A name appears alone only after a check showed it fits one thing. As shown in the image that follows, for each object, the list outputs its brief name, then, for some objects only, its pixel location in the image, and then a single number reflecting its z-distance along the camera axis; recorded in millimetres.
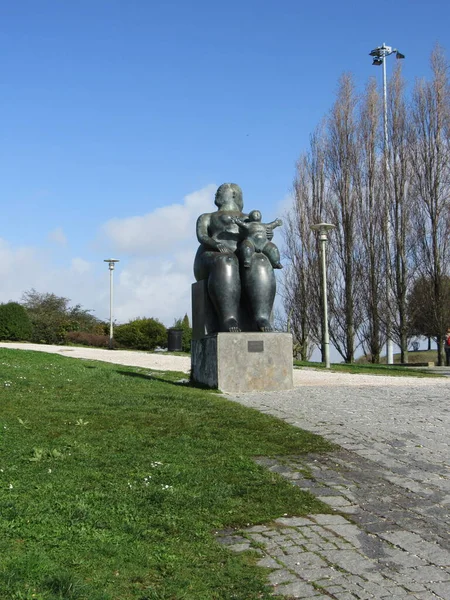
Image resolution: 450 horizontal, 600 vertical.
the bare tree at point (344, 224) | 26812
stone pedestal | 9305
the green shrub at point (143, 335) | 28750
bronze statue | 9664
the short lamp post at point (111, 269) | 29891
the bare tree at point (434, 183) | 25047
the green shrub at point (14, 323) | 27391
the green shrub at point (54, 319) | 31906
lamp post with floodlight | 25969
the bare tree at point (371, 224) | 26359
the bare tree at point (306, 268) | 27469
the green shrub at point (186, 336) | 26602
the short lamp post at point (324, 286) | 17833
